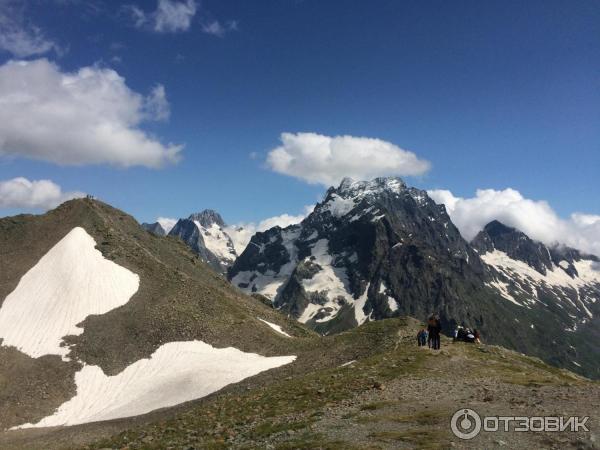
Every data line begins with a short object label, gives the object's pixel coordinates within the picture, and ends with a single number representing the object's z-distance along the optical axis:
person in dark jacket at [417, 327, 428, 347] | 52.81
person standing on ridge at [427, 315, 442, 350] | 48.09
